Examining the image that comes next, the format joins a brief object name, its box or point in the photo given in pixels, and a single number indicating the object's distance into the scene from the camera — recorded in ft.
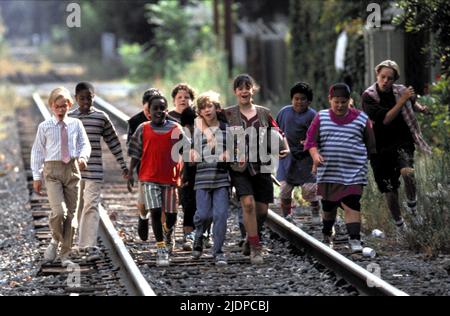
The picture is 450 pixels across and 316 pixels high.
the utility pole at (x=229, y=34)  102.27
